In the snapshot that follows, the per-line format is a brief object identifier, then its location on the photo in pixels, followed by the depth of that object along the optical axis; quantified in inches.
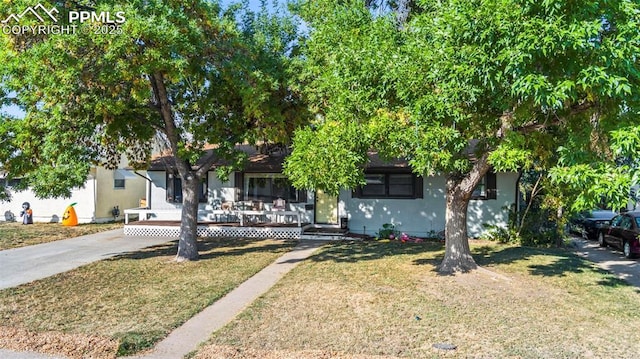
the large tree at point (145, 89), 343.6
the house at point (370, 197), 628.7
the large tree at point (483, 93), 221.9
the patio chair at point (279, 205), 681.6
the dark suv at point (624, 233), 500.1
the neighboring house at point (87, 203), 856.3
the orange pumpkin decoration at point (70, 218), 805.9
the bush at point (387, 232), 635.5
